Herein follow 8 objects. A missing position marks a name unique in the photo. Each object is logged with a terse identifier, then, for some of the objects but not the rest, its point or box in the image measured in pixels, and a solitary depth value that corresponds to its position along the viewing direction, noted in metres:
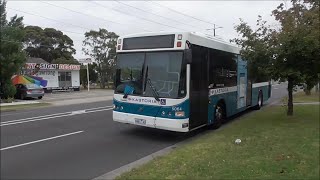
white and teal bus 7.06
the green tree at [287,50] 8.76
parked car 22.07
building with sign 31.15
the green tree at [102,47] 40.25
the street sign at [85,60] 36.95
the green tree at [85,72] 41.42
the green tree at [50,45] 43.03
